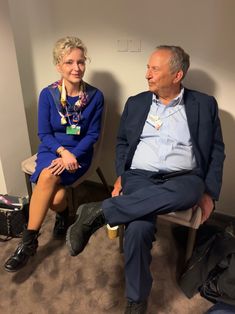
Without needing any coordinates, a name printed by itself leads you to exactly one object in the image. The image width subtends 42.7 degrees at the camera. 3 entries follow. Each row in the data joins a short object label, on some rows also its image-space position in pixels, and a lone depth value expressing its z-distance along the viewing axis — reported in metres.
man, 1.45
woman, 1.81
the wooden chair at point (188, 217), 1.55
